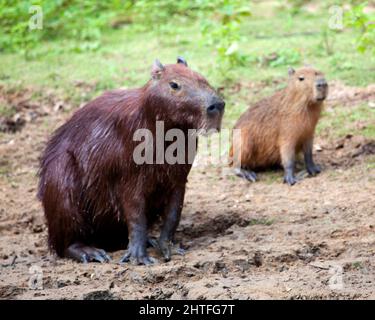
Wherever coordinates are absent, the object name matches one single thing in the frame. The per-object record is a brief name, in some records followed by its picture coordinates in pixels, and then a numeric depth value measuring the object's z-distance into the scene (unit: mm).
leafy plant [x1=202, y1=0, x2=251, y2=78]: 17953
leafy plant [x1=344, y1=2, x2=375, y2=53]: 14687
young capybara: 14305
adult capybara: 9922
